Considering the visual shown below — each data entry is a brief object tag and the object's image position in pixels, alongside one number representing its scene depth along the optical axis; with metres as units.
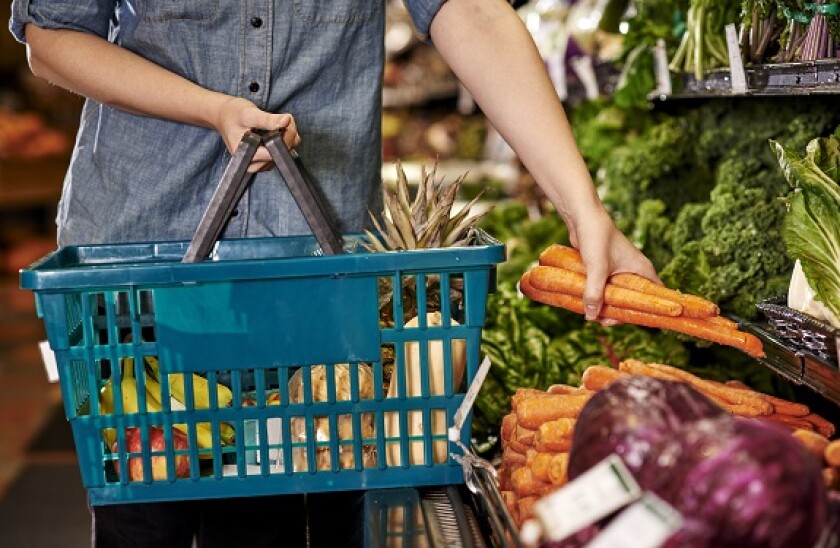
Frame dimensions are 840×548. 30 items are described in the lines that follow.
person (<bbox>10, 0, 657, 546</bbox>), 1.87
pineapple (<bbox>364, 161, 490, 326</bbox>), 1.94
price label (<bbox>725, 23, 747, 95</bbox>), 2.43
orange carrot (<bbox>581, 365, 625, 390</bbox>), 1.95
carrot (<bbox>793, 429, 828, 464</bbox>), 1.56
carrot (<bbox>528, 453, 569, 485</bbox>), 1.64
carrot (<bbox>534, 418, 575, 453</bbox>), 1.71
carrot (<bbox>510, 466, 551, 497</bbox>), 1.73
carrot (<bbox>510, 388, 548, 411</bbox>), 1.94
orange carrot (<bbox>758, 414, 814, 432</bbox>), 1.90
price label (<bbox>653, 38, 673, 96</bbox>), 3.10
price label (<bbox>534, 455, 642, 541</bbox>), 1.16
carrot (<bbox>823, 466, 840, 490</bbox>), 1.48
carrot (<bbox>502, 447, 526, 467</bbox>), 1.87
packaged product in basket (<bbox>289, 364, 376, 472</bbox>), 1.68
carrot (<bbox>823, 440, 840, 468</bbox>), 1.49
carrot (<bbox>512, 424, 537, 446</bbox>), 1.88
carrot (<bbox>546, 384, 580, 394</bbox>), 2.00
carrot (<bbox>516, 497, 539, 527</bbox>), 1.71
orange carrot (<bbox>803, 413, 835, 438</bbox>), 1.93
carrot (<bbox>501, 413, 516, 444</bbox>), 1.98
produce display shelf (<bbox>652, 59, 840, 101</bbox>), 2.00
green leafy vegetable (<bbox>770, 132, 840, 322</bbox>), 1.93
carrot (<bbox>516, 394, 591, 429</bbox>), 1.86
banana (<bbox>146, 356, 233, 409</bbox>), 1.77
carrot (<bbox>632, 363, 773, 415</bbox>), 1.92
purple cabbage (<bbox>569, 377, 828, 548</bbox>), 1.17
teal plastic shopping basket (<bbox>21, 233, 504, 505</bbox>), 1.55
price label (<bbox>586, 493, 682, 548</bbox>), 1.13
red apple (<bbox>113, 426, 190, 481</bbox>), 1.67
